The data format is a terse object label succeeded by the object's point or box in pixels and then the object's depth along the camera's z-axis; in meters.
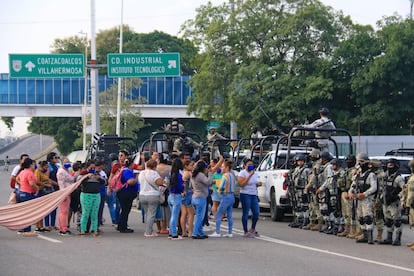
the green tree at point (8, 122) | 107.89
